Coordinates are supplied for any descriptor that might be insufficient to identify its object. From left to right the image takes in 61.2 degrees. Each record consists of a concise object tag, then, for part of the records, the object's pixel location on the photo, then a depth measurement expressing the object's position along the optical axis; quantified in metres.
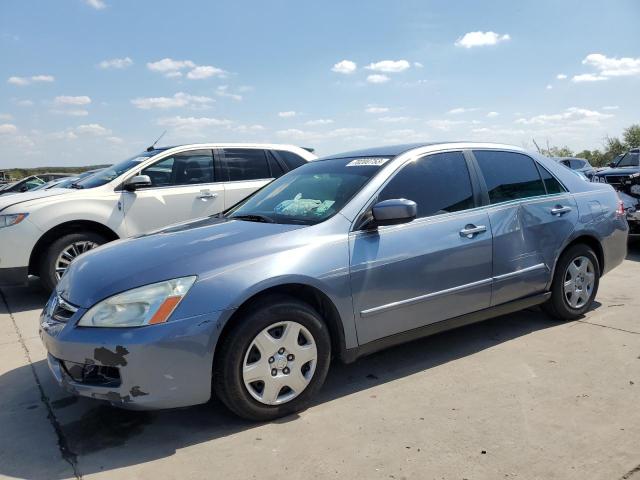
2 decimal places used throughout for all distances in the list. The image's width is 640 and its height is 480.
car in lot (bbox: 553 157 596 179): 22.52
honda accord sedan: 2.83
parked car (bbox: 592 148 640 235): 8.10
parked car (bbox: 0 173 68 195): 17.29
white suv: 5.86
